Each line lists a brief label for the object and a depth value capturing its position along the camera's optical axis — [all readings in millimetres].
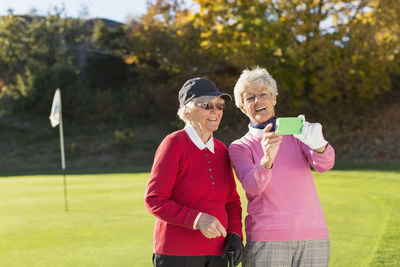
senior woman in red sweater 2279
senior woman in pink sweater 2244
